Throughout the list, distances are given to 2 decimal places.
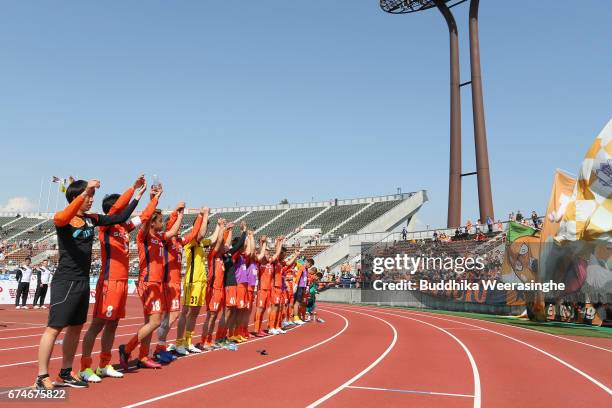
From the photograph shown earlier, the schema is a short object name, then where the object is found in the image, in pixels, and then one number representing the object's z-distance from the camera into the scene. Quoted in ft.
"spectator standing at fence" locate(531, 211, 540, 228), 79.04
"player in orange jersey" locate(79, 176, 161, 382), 17.65
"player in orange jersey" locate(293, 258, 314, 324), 48.49
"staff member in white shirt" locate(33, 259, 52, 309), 62.49
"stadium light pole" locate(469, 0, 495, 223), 109.40
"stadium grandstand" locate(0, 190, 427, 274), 140.56
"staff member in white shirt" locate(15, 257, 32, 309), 61.30
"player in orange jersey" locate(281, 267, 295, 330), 45.61
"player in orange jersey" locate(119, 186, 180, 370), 20.10
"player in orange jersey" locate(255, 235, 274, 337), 36.81
